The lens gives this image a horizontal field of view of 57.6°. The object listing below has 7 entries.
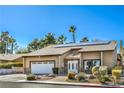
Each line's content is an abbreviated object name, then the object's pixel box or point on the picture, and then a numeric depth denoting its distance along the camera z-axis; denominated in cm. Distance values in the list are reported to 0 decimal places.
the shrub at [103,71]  854
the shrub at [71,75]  858
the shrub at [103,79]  779
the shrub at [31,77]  913
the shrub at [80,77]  831
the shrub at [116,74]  810
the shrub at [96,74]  835
